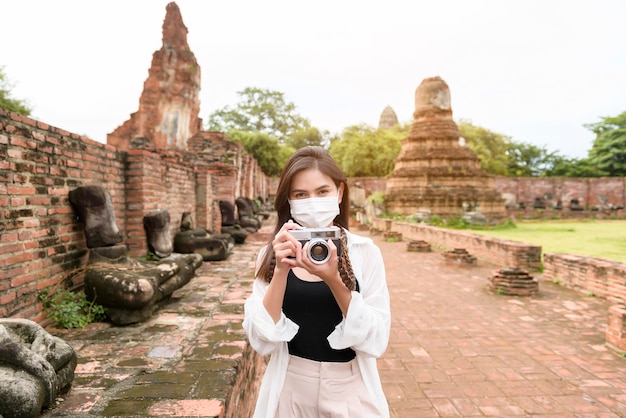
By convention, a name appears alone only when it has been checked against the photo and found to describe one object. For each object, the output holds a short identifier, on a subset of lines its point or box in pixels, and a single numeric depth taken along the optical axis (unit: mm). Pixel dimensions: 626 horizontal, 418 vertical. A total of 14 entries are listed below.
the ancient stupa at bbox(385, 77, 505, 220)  17766
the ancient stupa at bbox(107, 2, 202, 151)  11812
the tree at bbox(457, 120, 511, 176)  31531
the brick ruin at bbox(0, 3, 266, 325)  2826
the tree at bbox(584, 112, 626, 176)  31406
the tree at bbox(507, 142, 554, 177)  37781
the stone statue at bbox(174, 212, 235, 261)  6480
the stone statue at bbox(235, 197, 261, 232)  11391
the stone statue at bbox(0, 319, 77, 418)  1640
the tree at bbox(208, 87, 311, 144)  41188
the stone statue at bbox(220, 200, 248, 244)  9356
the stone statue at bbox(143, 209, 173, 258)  5004
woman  1390
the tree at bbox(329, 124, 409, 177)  30798
